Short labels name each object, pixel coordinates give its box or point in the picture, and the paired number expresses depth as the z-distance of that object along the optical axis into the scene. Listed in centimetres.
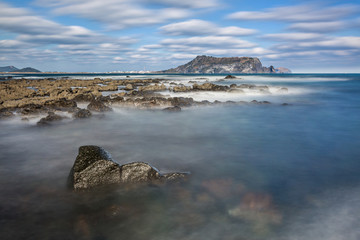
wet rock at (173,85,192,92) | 3017
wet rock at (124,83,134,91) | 3255
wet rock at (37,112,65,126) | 1120
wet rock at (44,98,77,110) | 1521
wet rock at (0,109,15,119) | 1273
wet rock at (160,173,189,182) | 563
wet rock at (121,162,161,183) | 546
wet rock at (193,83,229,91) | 3061
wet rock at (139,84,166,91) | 3066
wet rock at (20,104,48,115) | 1320
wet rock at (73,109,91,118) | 1290
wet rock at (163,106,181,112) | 1563
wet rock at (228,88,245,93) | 2869
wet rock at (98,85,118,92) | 3102
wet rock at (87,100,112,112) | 1481
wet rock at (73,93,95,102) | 1947
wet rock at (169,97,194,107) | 1792
